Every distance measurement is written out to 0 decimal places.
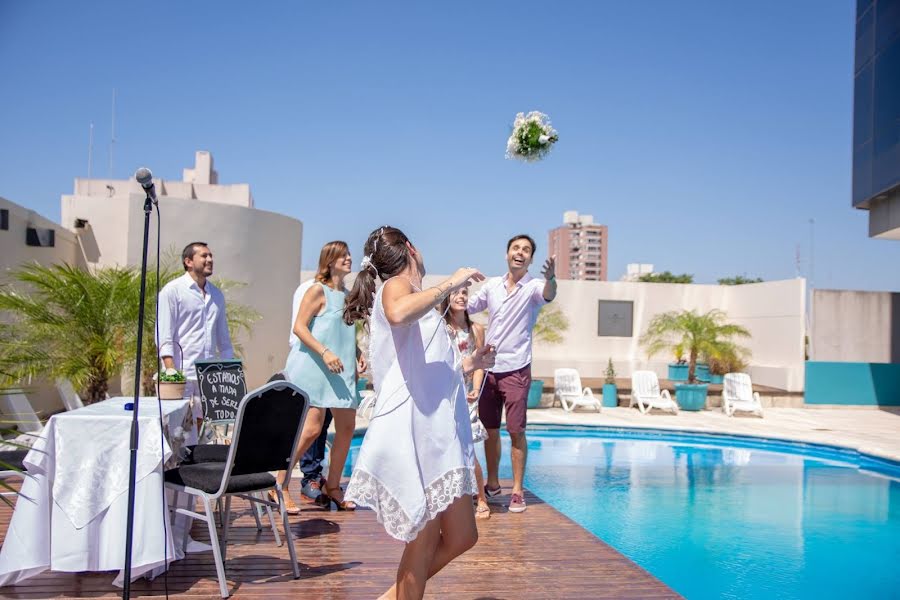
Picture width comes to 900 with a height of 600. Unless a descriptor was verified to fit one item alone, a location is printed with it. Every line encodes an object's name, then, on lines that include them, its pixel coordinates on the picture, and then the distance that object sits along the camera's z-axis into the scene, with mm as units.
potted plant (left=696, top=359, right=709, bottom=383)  17797
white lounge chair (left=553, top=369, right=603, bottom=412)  14180
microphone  2806
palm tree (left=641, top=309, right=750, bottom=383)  16156
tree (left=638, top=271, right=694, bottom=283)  63125
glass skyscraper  13930
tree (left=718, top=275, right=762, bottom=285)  54188
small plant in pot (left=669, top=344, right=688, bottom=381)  17734
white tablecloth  3414
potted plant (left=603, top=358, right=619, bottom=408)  15250
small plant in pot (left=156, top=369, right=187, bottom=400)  4520
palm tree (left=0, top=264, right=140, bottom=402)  7684
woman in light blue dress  4980
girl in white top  5241
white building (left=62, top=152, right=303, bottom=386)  11359
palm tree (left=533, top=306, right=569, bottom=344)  17984
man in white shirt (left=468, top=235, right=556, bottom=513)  5336
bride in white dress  2646
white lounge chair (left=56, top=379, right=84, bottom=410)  5426
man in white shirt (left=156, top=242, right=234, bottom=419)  5211
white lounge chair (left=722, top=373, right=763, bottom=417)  14234
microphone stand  2743
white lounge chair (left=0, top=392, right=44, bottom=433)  5155
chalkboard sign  4867
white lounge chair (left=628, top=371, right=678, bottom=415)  14352
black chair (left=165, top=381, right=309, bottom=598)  3486
